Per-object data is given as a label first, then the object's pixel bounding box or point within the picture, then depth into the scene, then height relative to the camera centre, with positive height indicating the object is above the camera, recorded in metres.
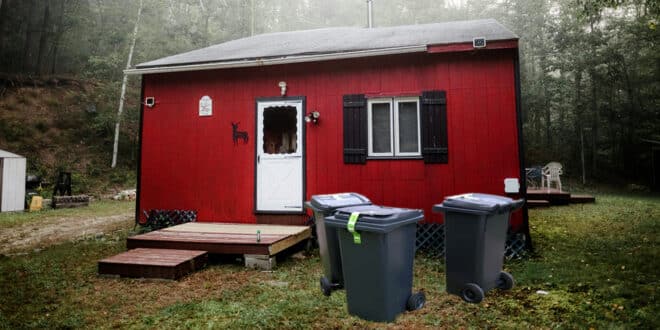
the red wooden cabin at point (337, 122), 5.54 +1.08
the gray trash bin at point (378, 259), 2.91 -0.59
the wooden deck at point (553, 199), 10.86 -0.40
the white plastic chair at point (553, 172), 12.41 +0.45
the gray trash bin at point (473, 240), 3.47 -0.53
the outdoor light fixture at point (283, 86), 6.39 +1.74
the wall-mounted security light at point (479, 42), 5.31 +2.06
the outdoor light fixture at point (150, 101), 7.01 +1.64
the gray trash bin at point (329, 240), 3.69 -0.53
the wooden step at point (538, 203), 10.77 -0.52
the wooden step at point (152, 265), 4.35 -0.92
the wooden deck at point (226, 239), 4.91 -0.71
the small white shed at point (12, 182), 10.21 +0.20
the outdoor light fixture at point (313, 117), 6.20 +1.17
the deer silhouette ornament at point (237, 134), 6.53 +0.94
